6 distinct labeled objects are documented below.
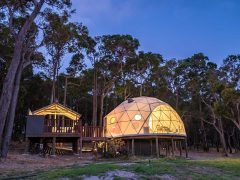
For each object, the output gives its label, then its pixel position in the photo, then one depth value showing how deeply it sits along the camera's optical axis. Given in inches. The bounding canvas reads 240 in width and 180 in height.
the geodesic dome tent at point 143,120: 617.1
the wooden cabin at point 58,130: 529.1
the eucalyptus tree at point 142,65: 918.9
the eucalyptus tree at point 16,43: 384.1
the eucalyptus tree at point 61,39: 495.4
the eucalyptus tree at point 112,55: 871.5
